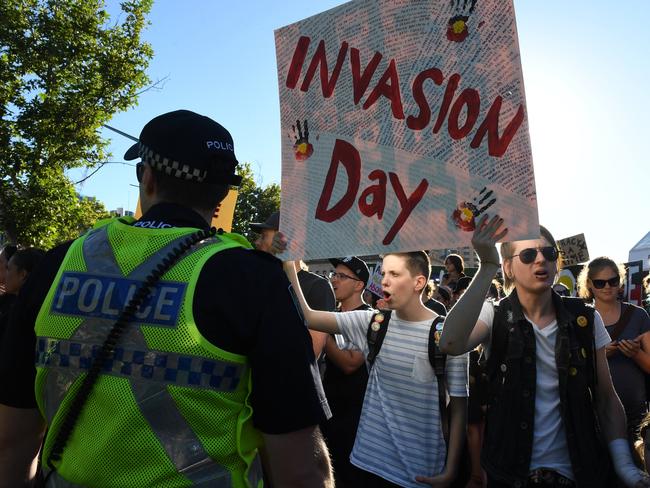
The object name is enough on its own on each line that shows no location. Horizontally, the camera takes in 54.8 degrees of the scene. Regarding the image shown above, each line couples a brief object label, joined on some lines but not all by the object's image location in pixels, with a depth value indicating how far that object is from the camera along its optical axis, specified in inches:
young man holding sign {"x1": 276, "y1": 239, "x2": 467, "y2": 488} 131.7
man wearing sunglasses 106.9
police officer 57.3
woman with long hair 162.1
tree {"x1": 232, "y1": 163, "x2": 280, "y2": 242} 1648.6
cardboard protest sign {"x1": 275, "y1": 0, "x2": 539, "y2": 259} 96.5
